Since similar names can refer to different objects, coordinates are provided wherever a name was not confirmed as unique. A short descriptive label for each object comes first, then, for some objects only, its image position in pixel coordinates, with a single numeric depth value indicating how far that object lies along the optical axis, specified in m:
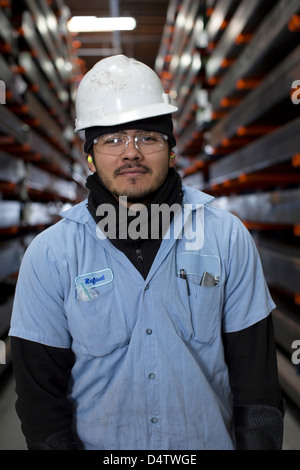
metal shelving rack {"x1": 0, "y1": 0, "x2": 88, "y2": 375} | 4.73
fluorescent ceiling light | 7.94
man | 1.47
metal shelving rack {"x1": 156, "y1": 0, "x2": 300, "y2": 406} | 3.37
